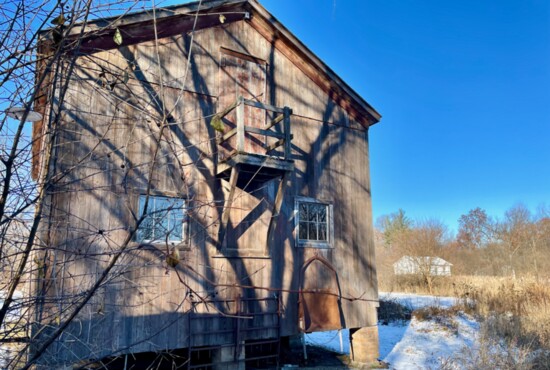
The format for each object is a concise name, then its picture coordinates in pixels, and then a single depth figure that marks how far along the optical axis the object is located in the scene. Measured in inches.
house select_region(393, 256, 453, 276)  837.2
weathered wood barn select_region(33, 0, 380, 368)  250.7
